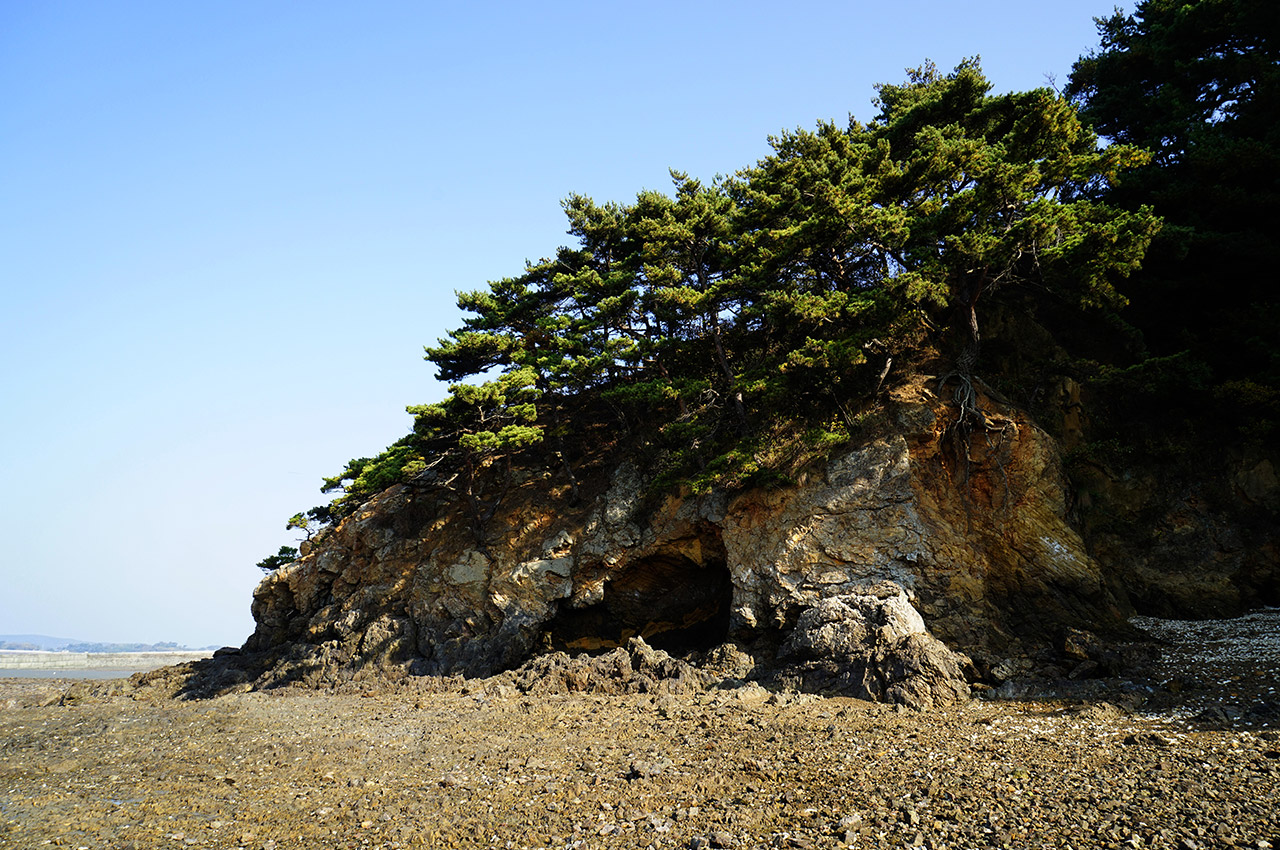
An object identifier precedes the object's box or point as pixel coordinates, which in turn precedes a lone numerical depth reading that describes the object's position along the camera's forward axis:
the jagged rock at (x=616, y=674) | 16.84
